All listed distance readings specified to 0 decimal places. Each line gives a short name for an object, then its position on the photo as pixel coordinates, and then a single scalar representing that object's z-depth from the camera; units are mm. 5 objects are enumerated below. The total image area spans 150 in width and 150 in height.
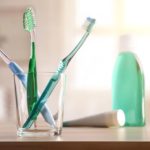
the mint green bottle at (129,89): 1183
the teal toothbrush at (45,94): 957
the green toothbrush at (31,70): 978
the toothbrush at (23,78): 976
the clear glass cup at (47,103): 965
